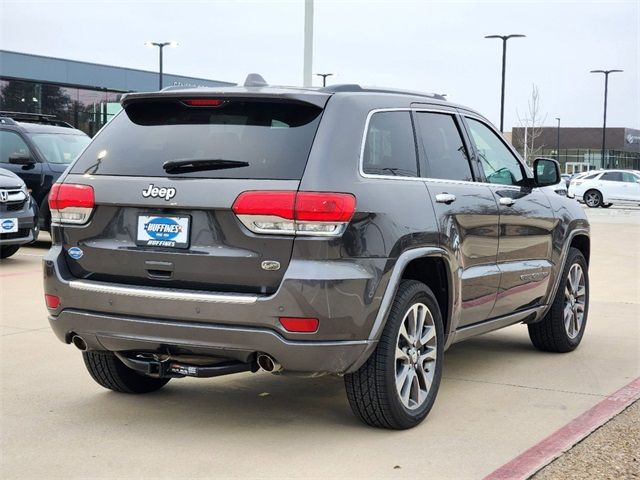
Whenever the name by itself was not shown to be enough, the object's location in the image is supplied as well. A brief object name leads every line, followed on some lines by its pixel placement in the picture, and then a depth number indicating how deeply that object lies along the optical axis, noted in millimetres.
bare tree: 69812
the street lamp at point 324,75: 60088
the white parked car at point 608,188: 36719
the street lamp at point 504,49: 41594
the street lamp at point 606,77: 58359
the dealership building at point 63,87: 42750
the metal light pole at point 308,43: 14594
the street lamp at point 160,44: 43062
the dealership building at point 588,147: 91562
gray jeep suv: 4672
